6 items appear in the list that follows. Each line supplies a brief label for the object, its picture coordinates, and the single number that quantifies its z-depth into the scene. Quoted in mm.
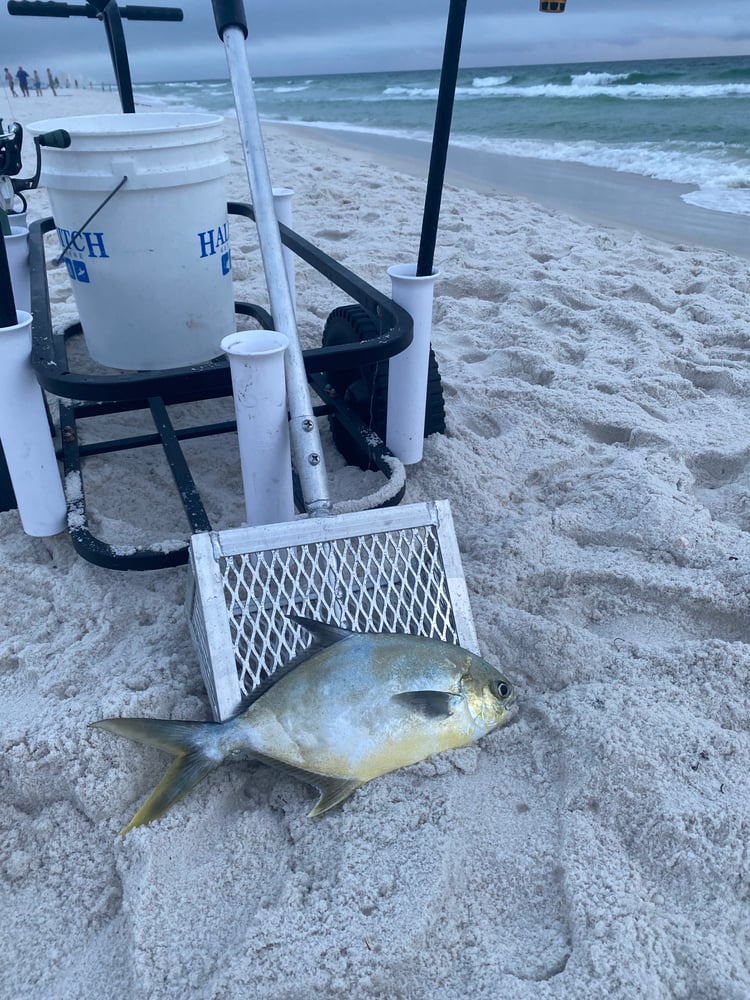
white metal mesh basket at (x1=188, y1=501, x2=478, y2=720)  1386
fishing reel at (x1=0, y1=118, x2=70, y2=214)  1696
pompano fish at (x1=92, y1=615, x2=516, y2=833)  1225
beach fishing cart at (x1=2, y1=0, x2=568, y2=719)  1426
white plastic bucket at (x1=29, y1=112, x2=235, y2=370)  1832
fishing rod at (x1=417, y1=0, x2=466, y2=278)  1523
